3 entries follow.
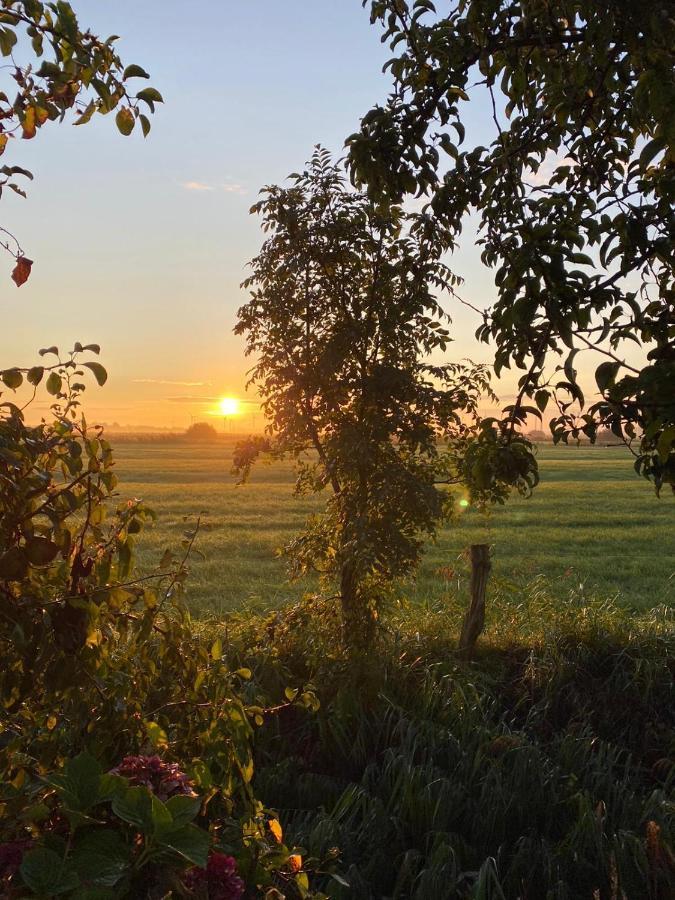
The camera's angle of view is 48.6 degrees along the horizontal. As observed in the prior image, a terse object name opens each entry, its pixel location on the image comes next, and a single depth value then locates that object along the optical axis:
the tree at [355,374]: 5.92
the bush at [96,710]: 1.78
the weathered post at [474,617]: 6.48
